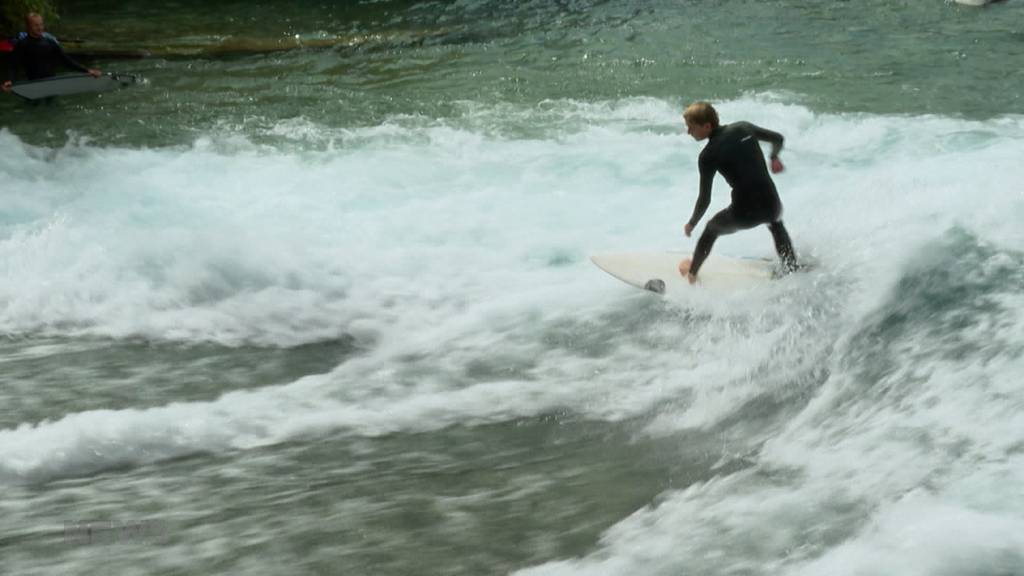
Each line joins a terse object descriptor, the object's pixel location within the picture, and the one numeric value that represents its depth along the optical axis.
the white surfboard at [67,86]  31.22
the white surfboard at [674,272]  17.86
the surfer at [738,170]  16.20
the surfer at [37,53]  30.34
